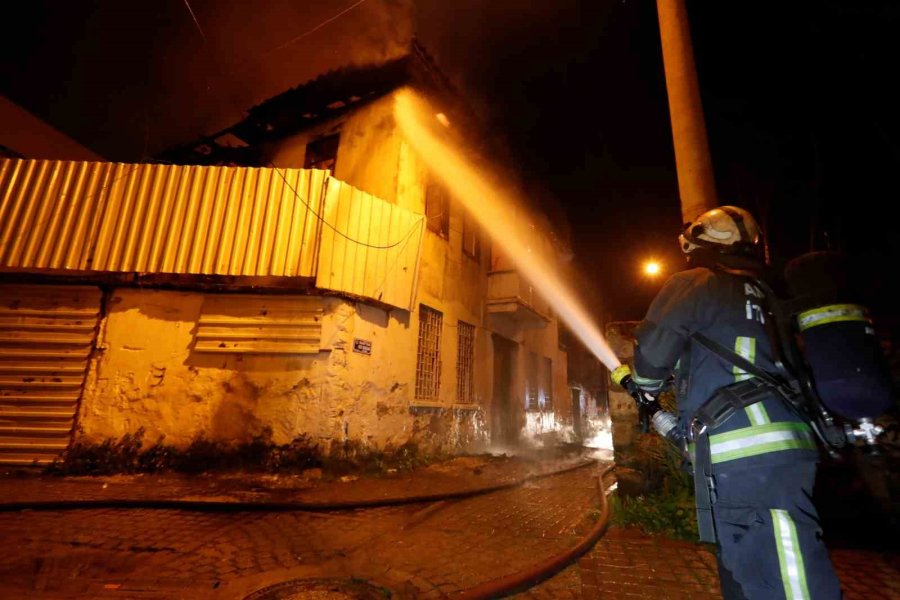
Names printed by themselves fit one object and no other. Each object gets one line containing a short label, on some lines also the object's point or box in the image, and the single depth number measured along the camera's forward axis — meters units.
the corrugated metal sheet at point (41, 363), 6.76
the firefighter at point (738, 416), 1.83
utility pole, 4.14
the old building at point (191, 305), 7.01
